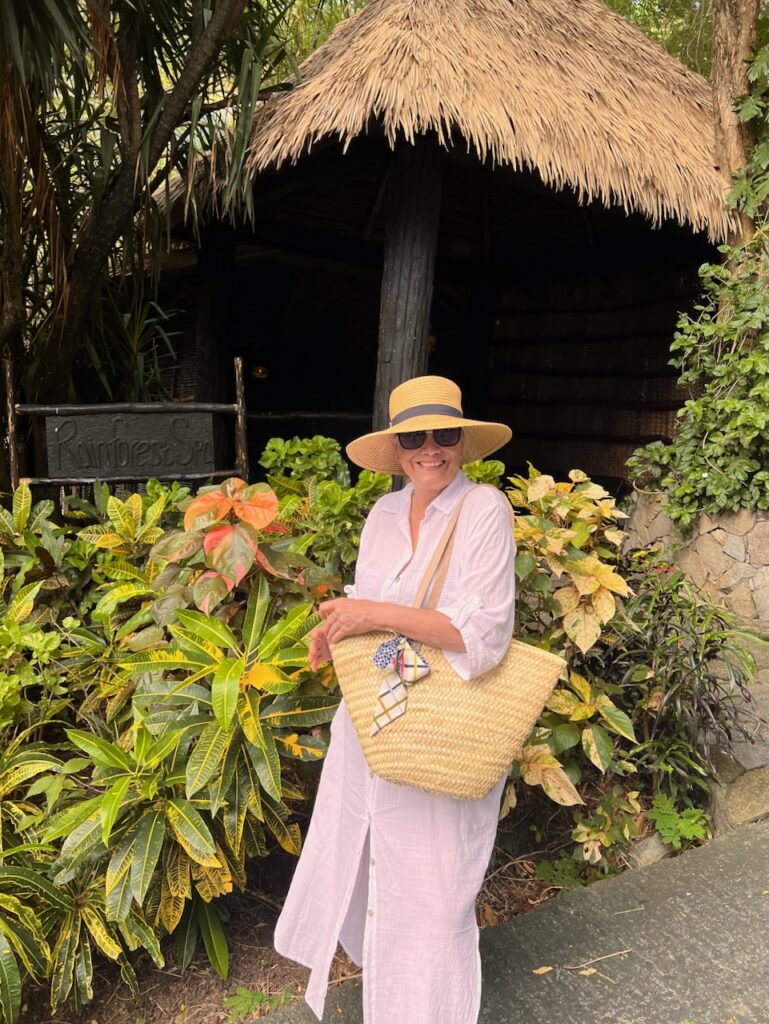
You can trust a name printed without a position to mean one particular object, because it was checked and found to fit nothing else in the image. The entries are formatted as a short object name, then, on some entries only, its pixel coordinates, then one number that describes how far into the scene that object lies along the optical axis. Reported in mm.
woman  1370
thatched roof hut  3414
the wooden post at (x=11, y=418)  2924
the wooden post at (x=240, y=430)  2992
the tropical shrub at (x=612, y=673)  2188
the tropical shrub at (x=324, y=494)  2484
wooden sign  2809
